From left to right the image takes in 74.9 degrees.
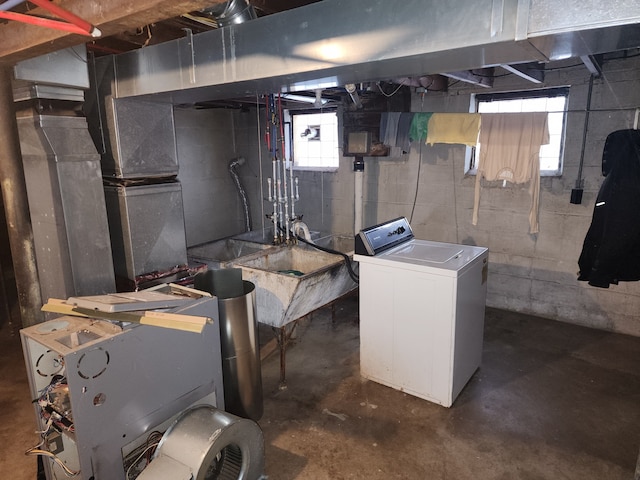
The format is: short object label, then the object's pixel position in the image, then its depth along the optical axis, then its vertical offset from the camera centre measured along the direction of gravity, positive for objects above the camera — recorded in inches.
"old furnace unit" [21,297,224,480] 65.7 -39.6
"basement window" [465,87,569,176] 151.3 +14.0
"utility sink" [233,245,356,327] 117.9 -40.6
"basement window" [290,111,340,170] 208.4 +3.6
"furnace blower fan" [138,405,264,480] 68.1 -50.2
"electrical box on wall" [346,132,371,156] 164.4 +1.6
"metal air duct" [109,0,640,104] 53.7 +15.6
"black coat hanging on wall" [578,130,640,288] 128.3 -22.4
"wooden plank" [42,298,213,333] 68.3 -27.6
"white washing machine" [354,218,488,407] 103.9 -42.8
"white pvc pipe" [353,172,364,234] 180.7 -22.6
